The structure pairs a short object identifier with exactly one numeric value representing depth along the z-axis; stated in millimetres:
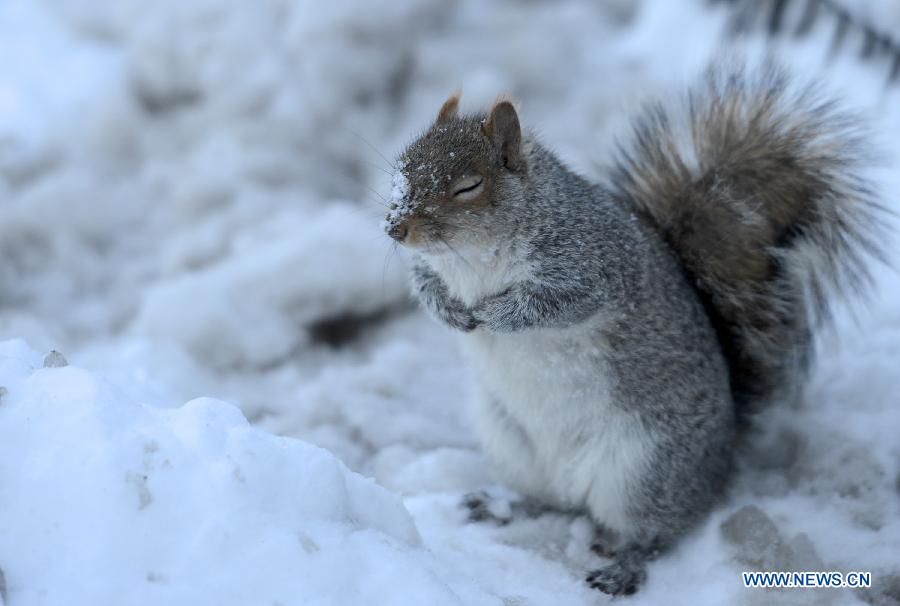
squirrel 4984
